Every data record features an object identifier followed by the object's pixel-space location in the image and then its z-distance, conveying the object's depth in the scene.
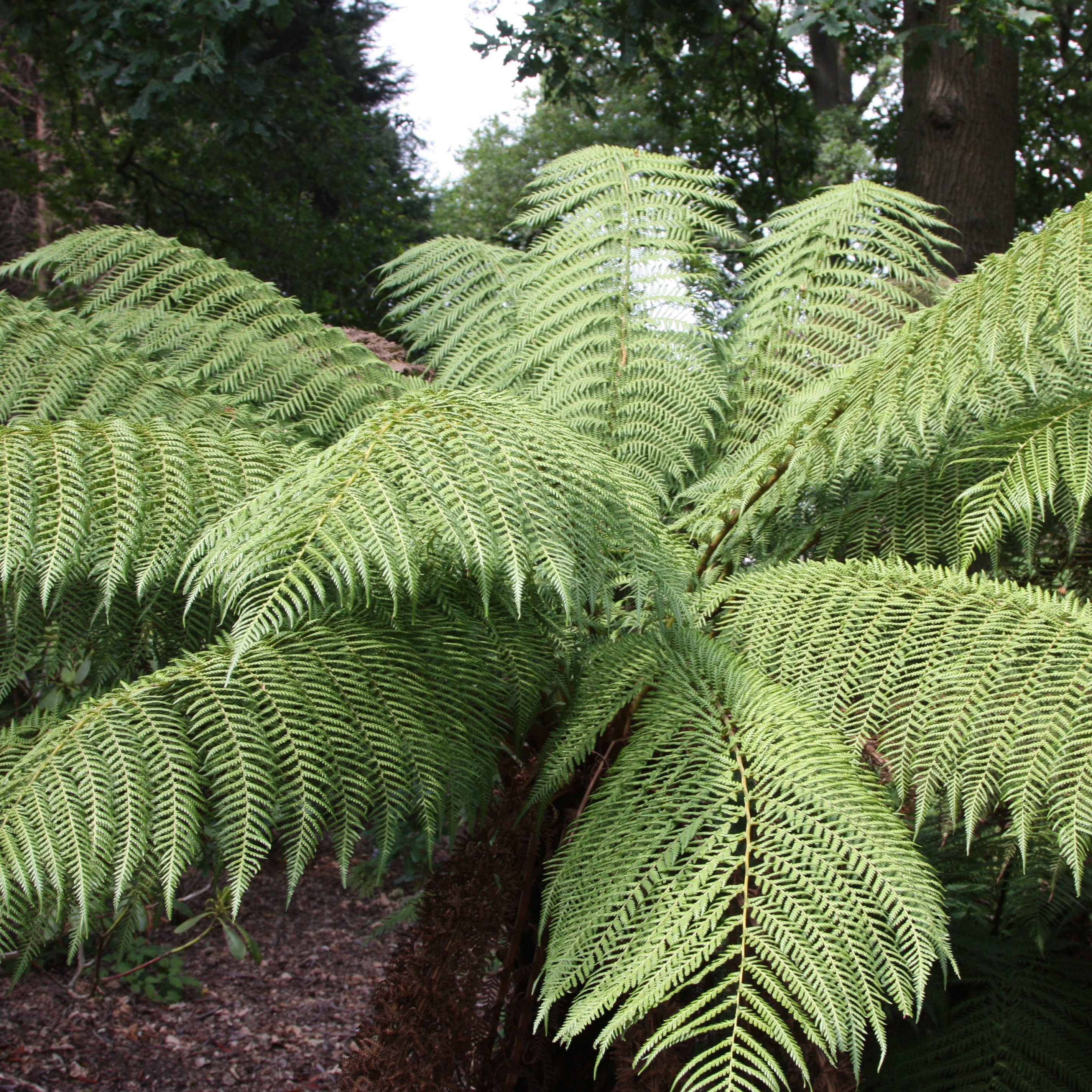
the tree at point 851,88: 3.28
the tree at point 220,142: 3.73
